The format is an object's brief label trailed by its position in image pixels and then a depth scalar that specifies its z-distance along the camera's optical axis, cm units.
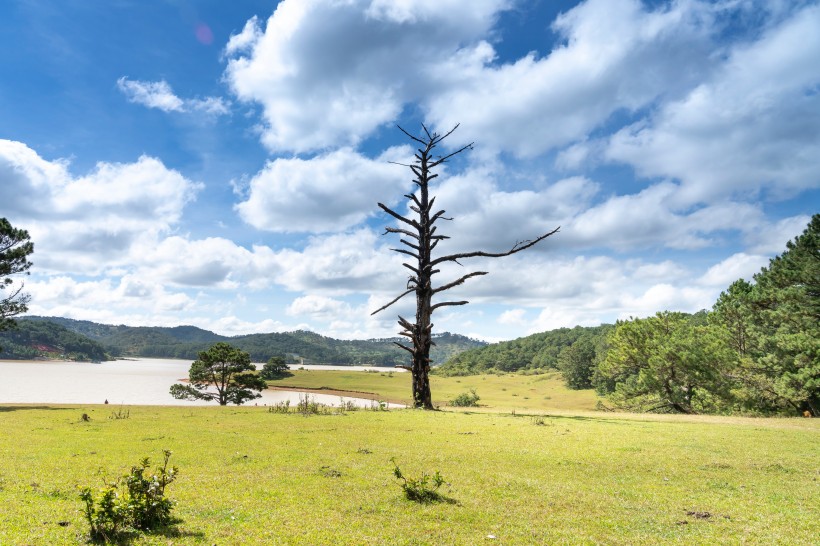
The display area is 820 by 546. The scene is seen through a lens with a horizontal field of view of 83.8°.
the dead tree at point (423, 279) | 2677
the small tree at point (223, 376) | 5022
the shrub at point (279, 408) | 2341
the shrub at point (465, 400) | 5625
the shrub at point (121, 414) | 2003
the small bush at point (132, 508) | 593
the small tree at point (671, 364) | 3828
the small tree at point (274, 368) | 11363
